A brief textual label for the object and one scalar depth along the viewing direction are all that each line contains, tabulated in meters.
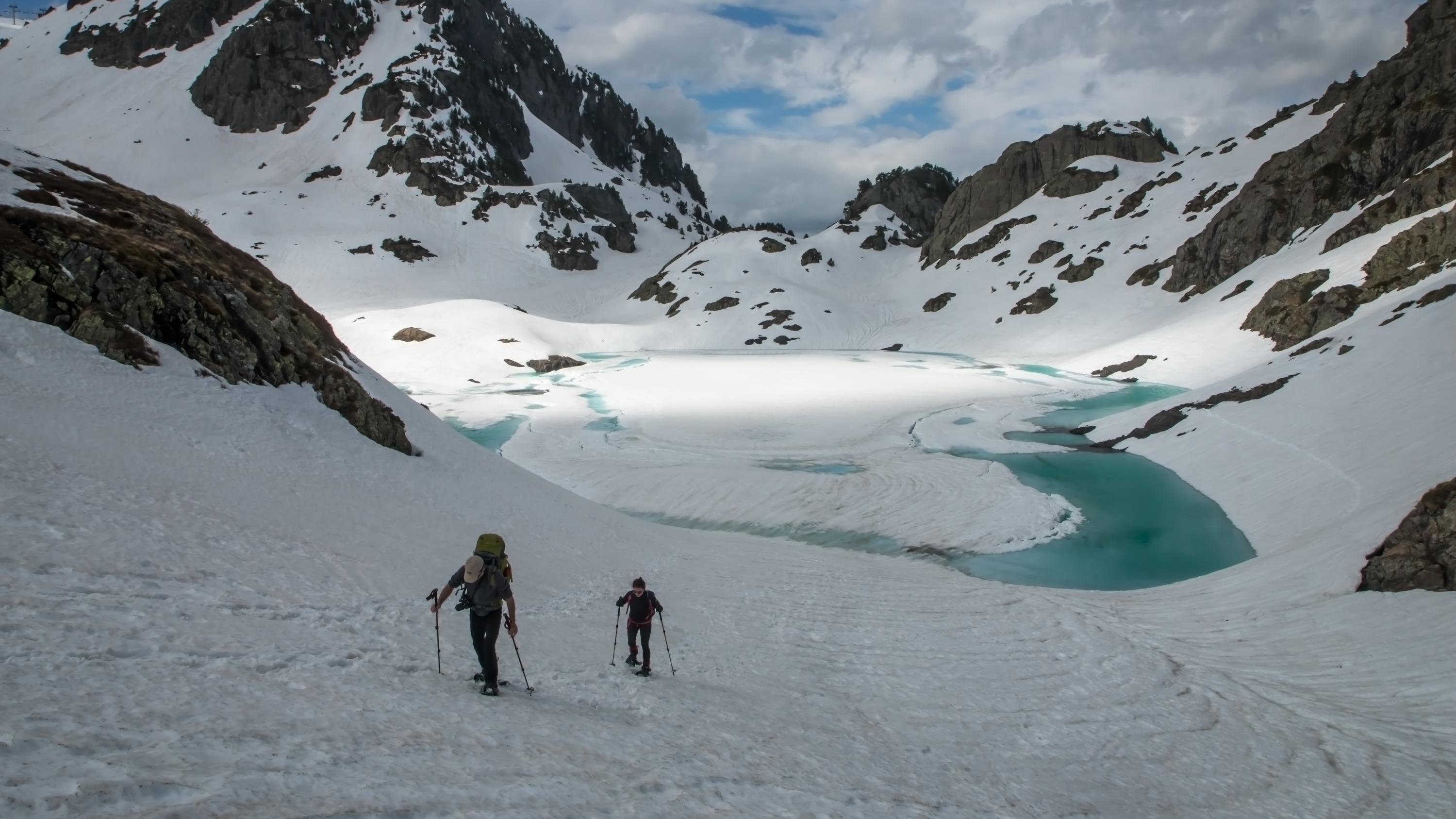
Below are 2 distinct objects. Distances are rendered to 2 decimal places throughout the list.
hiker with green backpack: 8.52
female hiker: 10.59
